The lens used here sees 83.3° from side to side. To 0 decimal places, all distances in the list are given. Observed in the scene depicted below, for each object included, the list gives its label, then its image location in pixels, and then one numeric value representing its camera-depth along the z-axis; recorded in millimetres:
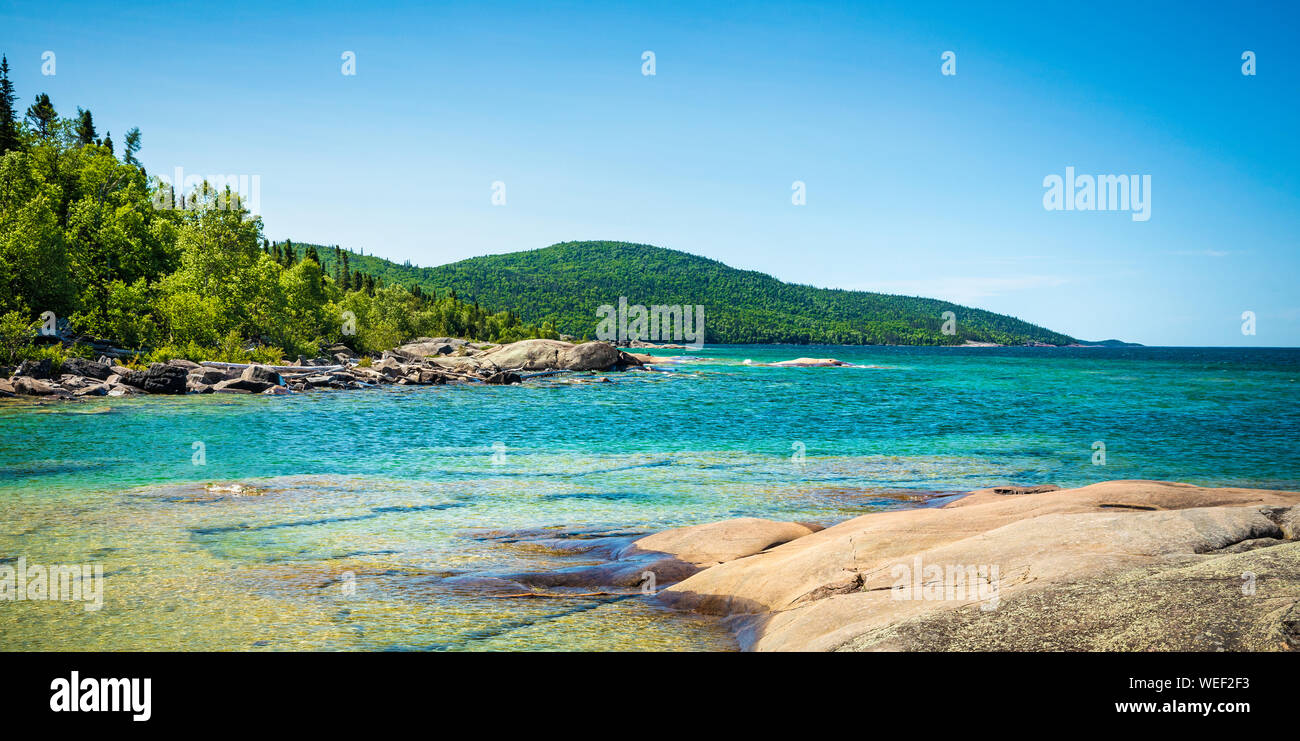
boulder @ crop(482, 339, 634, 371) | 99125
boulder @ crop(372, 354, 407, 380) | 73019
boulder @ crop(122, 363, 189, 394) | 48844
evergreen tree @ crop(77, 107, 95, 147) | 87669
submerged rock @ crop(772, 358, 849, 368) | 135375
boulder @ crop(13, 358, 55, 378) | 44719
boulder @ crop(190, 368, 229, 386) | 54062
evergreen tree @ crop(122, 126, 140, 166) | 104000
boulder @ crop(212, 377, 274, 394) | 53188
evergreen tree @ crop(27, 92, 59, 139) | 85162
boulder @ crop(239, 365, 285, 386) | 54969
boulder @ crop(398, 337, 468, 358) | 117438
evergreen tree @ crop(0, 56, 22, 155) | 66938
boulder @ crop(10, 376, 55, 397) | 41938
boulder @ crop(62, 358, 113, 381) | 49281
